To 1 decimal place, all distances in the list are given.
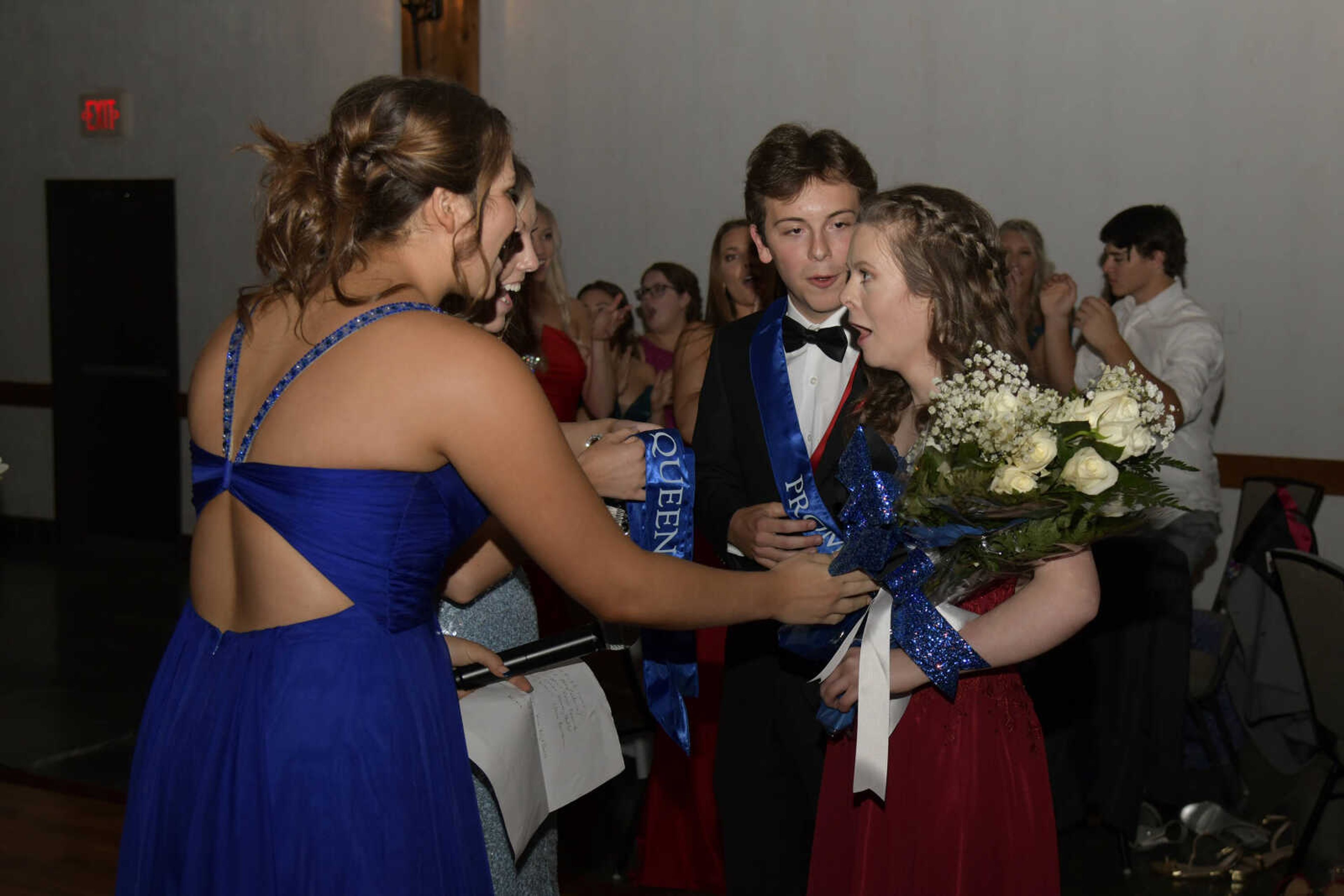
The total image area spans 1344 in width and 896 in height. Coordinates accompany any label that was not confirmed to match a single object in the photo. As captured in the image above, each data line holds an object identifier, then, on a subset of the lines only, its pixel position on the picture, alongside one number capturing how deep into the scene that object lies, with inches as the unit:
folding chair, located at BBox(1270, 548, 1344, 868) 127.0
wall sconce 281.6
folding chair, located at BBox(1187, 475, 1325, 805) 165.9
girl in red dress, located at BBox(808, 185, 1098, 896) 69.9
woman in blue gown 57.3
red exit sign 326.3
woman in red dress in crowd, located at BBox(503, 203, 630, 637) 155.6
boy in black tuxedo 94.0
